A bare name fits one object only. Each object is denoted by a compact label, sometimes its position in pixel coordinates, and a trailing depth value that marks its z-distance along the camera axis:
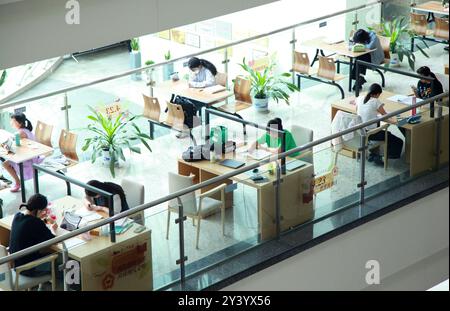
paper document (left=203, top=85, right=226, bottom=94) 13.20
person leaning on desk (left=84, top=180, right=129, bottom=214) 9.58
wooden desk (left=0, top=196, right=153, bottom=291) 8.12
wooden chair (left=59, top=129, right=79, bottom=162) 11.77
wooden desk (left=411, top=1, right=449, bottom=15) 15.91
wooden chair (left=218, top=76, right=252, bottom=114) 13.20
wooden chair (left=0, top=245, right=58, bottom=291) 7.81
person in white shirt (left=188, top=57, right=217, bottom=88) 13.23
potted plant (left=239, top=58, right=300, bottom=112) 13.64
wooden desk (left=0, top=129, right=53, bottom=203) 11.36
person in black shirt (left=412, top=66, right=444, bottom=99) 12.35
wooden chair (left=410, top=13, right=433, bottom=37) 14.95
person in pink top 11.58
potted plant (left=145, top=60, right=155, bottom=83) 13.15
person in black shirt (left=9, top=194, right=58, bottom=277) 8.73
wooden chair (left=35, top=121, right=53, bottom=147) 11.80
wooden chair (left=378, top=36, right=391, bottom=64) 14.58
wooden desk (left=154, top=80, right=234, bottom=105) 13.02
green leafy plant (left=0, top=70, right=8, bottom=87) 16.03
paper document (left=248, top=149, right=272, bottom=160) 10.85
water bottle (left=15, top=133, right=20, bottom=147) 11.58
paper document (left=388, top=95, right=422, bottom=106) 12.45
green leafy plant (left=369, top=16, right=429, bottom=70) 14.41
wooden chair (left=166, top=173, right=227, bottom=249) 8.61
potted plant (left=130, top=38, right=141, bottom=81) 17.11
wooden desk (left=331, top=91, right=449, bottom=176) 10.46
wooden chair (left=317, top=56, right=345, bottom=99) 13.89
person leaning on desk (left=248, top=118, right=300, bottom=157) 10.65
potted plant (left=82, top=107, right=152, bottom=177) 12.25
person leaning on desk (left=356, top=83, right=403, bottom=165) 11.80
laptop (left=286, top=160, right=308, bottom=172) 9.32
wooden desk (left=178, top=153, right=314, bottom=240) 9.16
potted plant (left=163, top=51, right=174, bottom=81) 13.26
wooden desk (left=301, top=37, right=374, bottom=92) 14.25
